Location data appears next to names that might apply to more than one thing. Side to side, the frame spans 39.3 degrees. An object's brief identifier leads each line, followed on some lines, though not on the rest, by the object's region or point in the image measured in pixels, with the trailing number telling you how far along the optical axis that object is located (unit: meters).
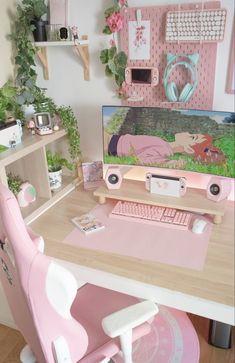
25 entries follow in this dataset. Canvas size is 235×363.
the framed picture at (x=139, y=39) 1.53
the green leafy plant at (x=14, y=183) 1.63
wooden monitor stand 1.45
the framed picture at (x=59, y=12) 1.62
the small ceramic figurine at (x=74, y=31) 1.58
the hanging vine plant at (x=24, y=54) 1.64
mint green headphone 1.46
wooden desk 1.06
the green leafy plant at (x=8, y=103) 1.56
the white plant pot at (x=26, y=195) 1.63
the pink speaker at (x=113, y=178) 1.64
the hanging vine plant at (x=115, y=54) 1.51
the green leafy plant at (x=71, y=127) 1.73
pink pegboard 1.45
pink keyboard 1.45
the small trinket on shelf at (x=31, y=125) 1.65
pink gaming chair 0.77
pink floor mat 1.22
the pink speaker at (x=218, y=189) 1.48
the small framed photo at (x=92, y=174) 1.80
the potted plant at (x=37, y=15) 1.57
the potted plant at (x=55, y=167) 1.78
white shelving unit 1.56
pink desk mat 1.25
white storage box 1.49
